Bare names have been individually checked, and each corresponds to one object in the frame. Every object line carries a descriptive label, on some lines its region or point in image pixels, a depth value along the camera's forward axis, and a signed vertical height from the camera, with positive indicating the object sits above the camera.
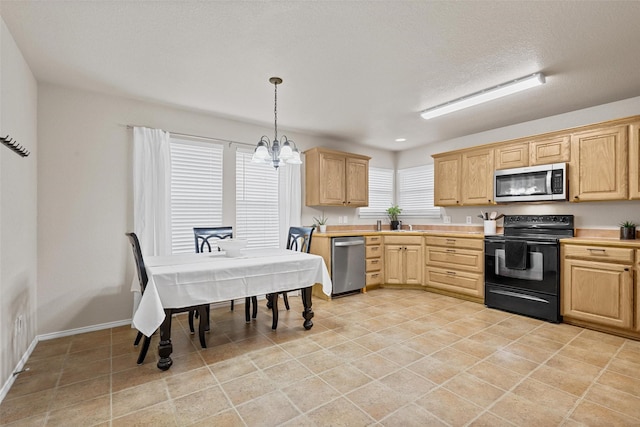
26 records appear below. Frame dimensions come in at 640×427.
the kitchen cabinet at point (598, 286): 3.02 -0.75
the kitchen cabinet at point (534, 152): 3.74 +0.78
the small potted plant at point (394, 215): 5.96 -0.05
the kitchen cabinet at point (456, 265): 4.26 -0.78
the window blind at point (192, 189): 3.86 +0.30
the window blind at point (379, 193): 5.97 +0.38
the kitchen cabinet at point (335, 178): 4.82 +0.55
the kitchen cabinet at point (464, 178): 4.48 +0.53
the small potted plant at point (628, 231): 3.33 -0.20
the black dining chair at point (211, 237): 3.58 -0.31
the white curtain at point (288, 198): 4.70 +0.22
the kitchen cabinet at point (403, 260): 4.98 -0.77
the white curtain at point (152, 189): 3.54 +0.27
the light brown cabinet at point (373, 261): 4.94 -0.78
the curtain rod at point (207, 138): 3.82 +0.98
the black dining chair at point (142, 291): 2.38 -0.79
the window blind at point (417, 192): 5.71 +0.40
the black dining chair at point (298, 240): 3.74 -0.36
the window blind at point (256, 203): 4.37 +0.14
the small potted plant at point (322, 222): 5.08 -0.16
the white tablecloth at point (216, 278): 2.30 -0.57
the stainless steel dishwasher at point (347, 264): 4.54 -0.78
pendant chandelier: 2.91 +0.55
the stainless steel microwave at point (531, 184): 3.73 +0.37
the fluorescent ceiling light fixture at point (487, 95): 2.92 +1.25
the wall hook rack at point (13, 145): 2.03 +0.46
